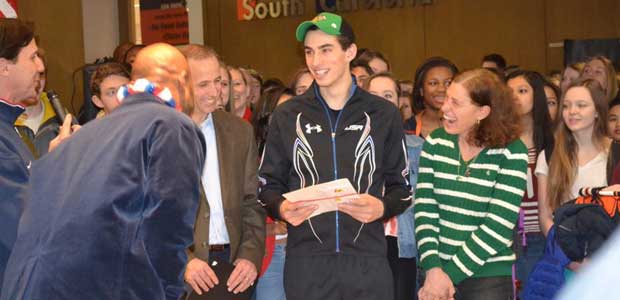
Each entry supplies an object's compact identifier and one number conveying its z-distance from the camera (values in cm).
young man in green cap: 359
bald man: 241
